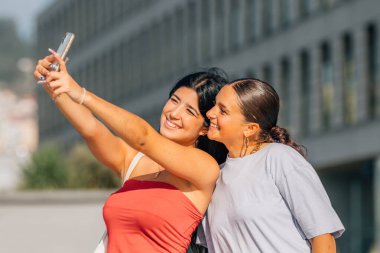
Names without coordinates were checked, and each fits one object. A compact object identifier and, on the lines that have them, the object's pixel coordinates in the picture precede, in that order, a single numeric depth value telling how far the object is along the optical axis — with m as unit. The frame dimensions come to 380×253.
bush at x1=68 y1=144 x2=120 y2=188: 20.98
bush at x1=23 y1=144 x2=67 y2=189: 21.70
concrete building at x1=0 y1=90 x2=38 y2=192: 174.50
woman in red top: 5.80
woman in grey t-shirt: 5.61
